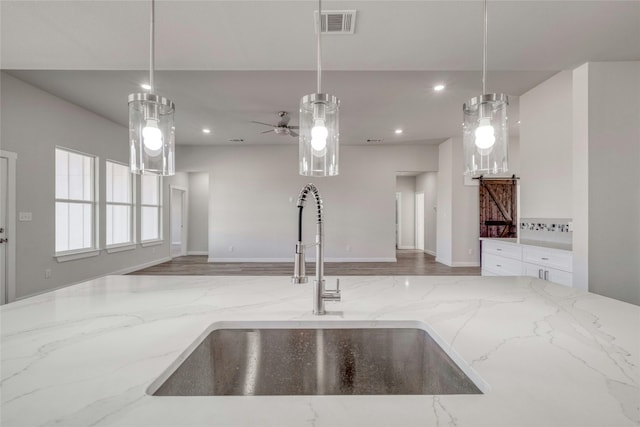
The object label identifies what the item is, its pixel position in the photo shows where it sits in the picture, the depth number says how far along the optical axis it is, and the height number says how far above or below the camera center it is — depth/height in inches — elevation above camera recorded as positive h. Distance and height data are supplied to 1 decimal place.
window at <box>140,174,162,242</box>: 261.9 +4.7
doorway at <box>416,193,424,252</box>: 389.4 -9.6
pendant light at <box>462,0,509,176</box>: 49.7 +13.1
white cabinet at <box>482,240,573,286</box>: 119.7 -20.9
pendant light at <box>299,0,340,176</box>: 45.2 +11.6
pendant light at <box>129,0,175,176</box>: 45.3 +12.2
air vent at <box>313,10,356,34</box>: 78.4 +49.9
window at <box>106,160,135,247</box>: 223.6 +6.3
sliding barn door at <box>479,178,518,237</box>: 267.7 +5.5
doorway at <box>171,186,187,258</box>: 340.2 -8.2
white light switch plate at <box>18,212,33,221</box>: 153.3 -1.2
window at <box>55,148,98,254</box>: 181.6 +7.1
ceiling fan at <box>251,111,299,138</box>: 193.4 +54.4
